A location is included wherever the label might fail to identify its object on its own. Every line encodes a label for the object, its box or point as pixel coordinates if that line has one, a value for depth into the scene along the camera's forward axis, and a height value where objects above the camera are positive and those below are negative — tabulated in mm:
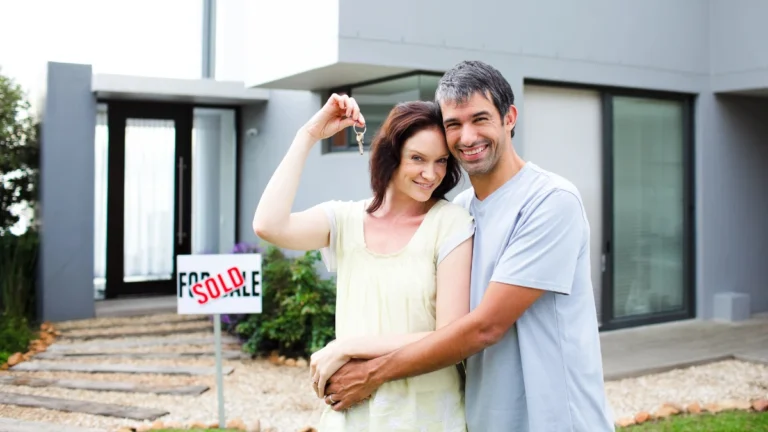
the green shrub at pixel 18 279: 8164 -574
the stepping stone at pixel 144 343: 7482 -1154
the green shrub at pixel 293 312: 6984 -779
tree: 9102 +884
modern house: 6898 +1109
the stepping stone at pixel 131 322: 8258 -1048
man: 1881 -210
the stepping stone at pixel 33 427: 5027 -1318
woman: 1965 -55
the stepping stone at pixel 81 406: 5473 -1310
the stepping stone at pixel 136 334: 7898 -1112
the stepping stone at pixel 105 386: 6129 -1283
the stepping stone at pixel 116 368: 6750 -1242
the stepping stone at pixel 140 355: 7203 -1203
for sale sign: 4871 -361
